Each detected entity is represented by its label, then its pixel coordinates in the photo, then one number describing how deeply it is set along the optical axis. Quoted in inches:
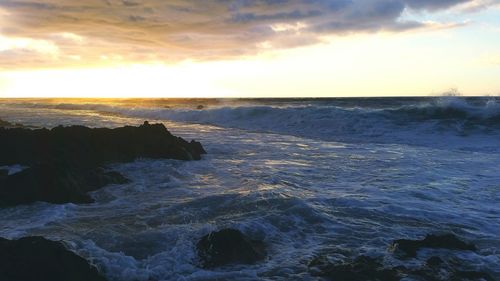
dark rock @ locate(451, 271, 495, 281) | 197.7
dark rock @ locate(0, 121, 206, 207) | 324.2
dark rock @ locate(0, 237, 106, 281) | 172.4
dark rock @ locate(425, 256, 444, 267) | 209.9
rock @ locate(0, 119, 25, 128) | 893.2
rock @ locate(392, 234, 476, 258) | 227.2
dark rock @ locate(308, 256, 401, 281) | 196.9
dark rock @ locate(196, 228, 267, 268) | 213.5
